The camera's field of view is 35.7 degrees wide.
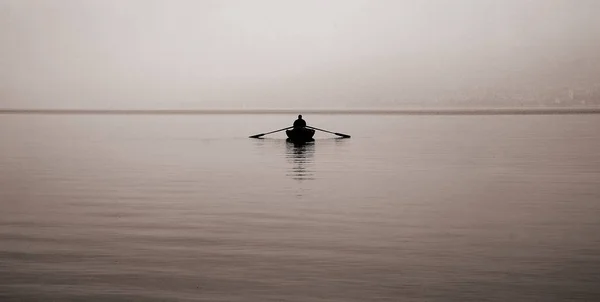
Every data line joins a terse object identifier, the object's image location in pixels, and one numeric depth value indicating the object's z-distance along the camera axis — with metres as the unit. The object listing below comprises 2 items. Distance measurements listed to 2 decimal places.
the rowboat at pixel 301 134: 74.62
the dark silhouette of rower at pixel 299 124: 75.31
